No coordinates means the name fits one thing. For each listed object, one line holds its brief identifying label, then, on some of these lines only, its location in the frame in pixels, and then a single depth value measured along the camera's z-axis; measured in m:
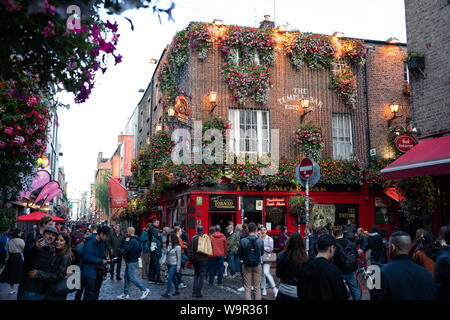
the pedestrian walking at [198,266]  10.86
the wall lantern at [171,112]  19.91
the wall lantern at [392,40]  21.56
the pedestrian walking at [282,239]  14.84
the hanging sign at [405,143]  14.30
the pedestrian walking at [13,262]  11.31
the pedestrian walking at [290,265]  5.83
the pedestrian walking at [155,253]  13.00
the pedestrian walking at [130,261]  10.54
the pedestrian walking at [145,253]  14.15
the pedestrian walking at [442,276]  4.49
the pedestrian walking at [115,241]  13.20
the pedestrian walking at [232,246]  14.68
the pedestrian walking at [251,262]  9.00
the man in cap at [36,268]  5.59
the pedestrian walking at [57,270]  5.62
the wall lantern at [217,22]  19.27
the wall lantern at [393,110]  20.69
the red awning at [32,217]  17.66
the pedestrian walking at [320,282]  4.14
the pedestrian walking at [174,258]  11.11
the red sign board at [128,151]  37.88
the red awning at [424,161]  11.25
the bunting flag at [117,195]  28.48
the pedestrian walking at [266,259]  11.10
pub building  18.84
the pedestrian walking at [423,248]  5.92
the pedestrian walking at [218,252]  12.95
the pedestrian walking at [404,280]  3.96
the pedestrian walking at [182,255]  11.88
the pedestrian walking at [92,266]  7.82
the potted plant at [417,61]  14.09
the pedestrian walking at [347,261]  7.54
